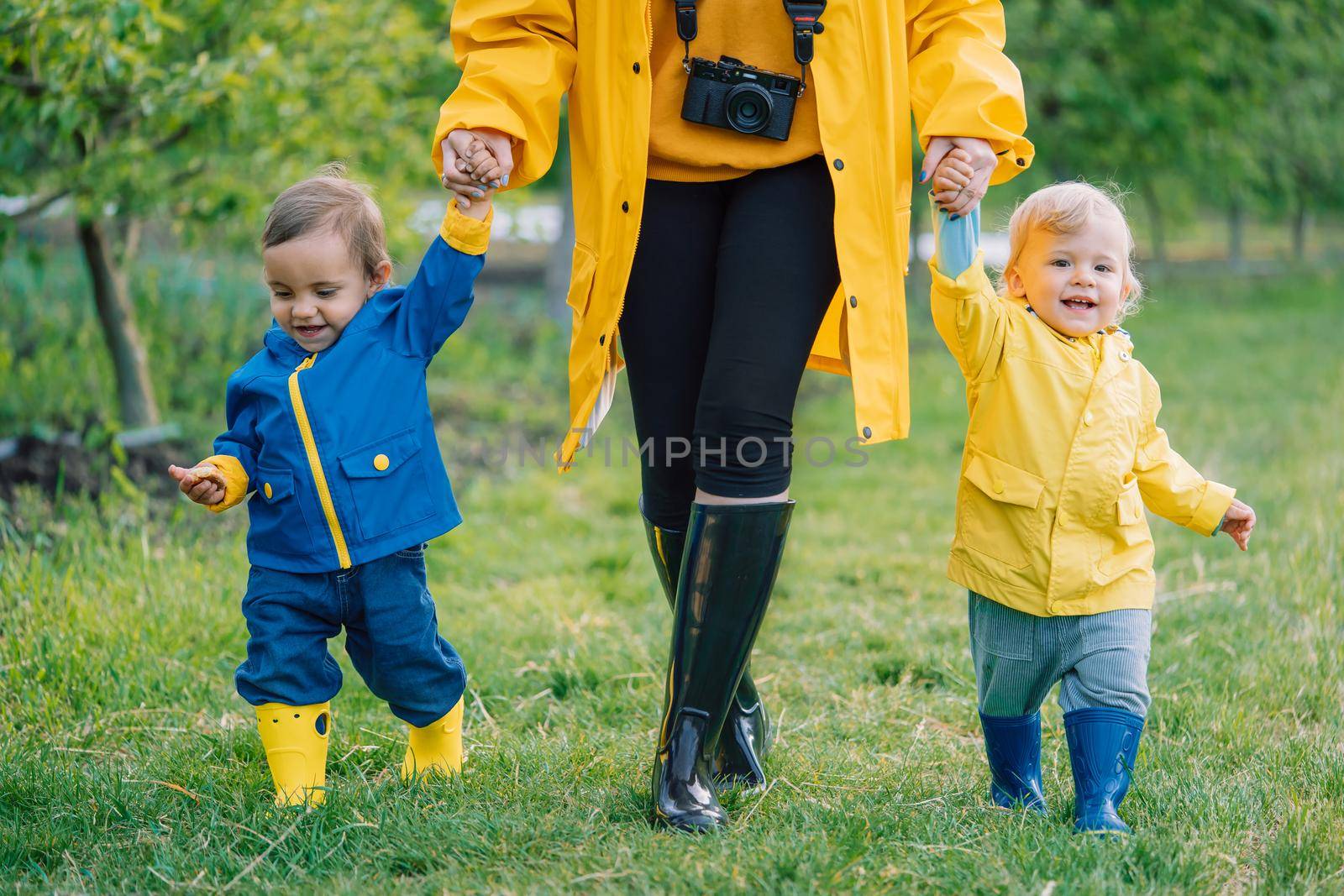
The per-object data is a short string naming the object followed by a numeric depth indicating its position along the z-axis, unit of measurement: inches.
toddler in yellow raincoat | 189.0
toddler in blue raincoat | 194.5
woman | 182.7
